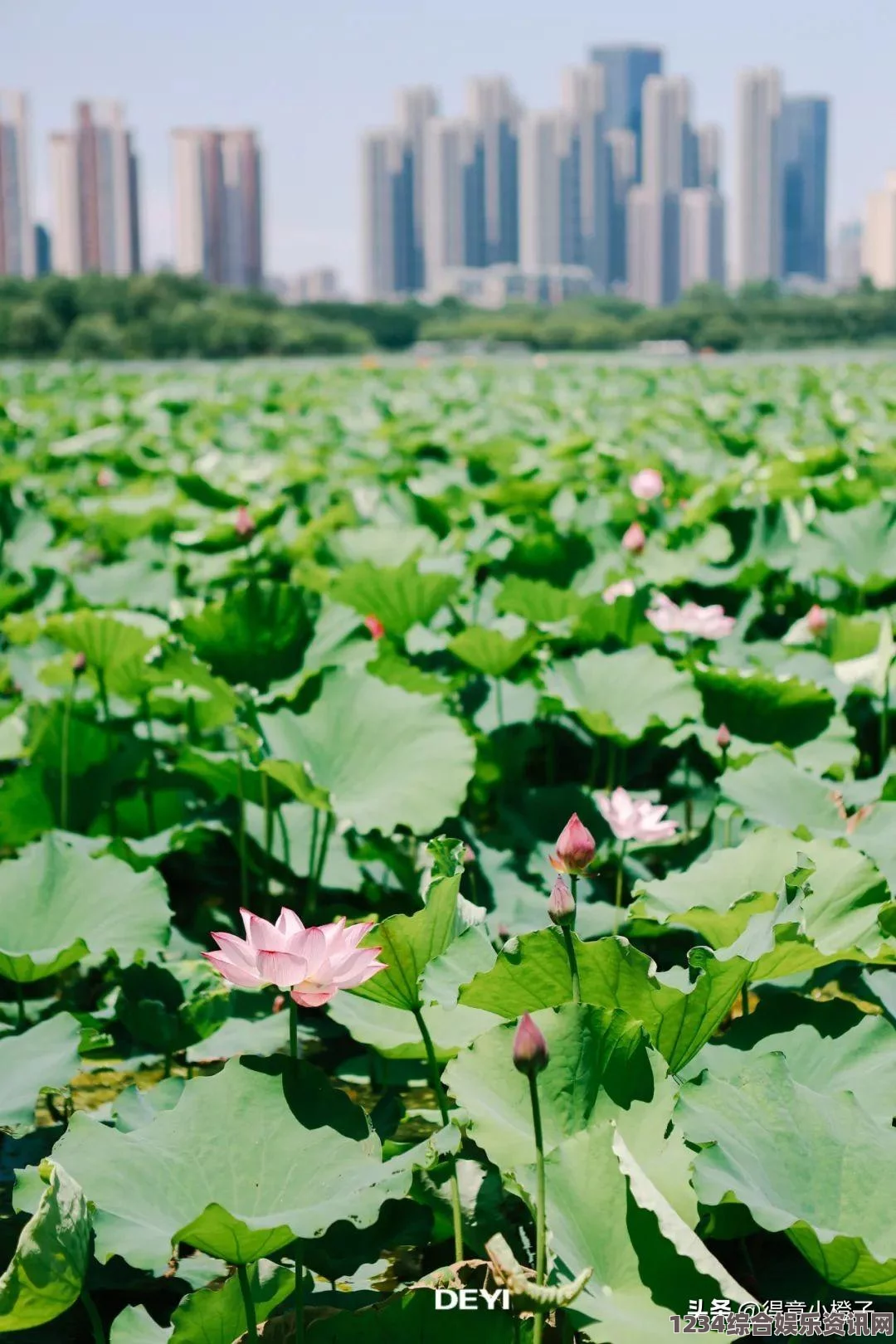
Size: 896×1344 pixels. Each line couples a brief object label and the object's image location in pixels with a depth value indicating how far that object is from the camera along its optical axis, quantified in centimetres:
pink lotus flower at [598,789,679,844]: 802
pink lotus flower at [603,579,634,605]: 966
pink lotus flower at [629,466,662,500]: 1327
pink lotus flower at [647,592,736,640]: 927
